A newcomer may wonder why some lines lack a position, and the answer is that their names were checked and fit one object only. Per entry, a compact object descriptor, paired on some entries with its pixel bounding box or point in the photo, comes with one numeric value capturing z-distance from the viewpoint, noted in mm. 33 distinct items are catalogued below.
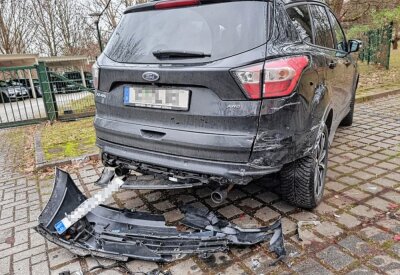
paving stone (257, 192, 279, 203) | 3146
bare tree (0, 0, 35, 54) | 26109
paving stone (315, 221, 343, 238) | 2543
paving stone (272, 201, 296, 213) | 2941
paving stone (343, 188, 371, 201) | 3091
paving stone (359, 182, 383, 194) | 3209
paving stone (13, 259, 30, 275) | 2365
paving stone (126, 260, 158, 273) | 2273
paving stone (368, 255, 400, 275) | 2119
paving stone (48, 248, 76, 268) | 2423
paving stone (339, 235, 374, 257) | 2313
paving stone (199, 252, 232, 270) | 2271
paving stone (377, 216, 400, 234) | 2565
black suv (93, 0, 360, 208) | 2088
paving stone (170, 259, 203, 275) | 2230
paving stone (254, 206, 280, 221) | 2826
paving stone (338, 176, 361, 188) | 3416
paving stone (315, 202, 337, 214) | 2885
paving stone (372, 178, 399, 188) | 3319
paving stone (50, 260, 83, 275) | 2318
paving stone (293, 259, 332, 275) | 2141
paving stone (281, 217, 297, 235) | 2615
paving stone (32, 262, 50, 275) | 2338
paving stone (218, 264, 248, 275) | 2188
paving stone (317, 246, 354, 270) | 2201
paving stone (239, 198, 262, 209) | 3054
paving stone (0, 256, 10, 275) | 2405
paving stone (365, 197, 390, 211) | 2904
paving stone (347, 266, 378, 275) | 2111
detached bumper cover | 2328
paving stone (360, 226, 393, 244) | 2447
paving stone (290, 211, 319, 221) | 2776
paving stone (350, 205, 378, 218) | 2793
